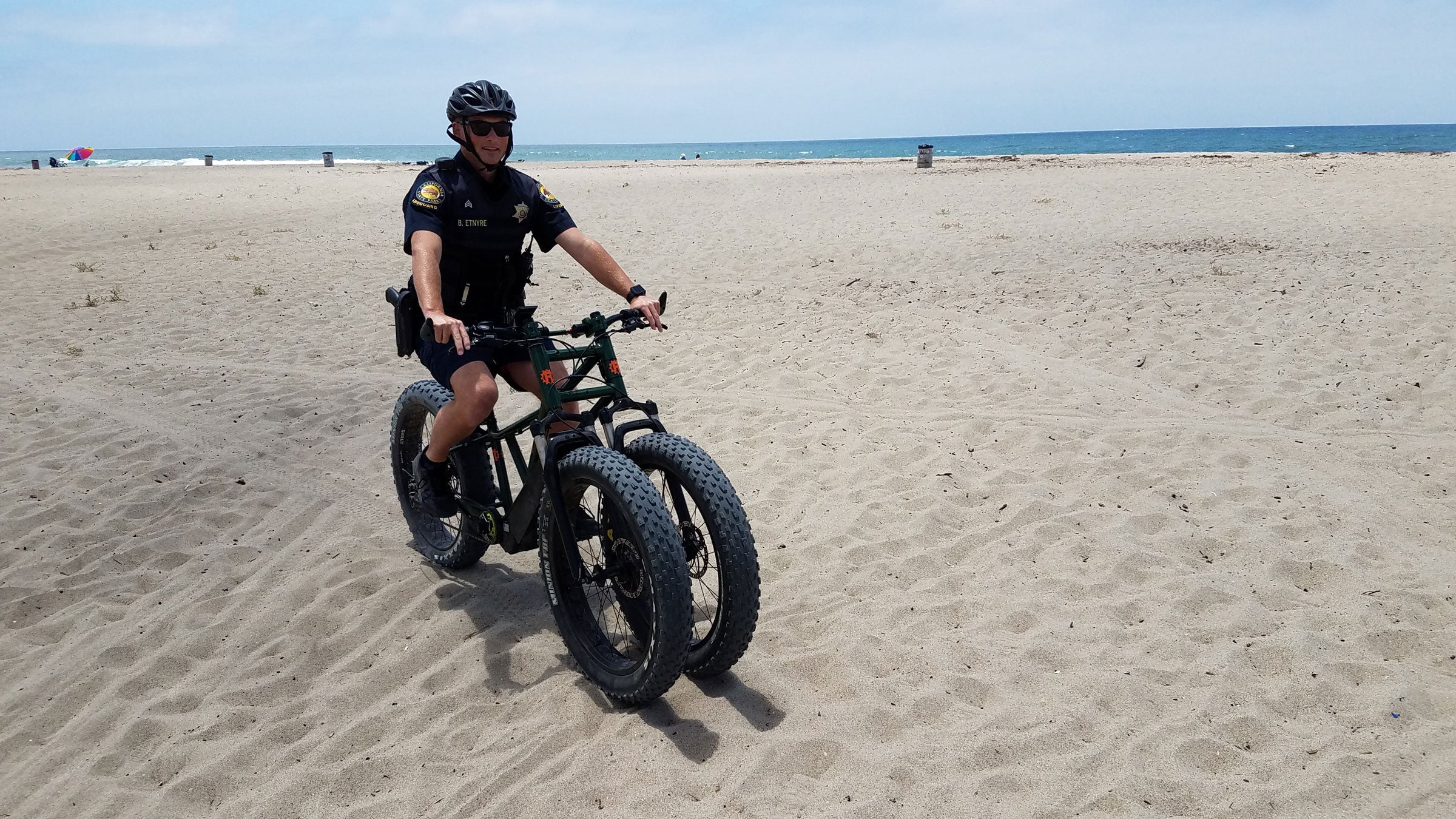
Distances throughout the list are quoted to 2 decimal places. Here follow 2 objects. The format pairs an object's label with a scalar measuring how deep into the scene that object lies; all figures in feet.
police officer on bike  13.16
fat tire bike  11.02
